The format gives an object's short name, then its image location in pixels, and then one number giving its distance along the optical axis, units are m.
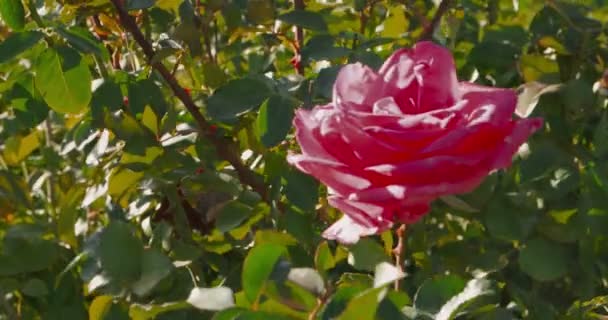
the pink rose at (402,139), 0.76
